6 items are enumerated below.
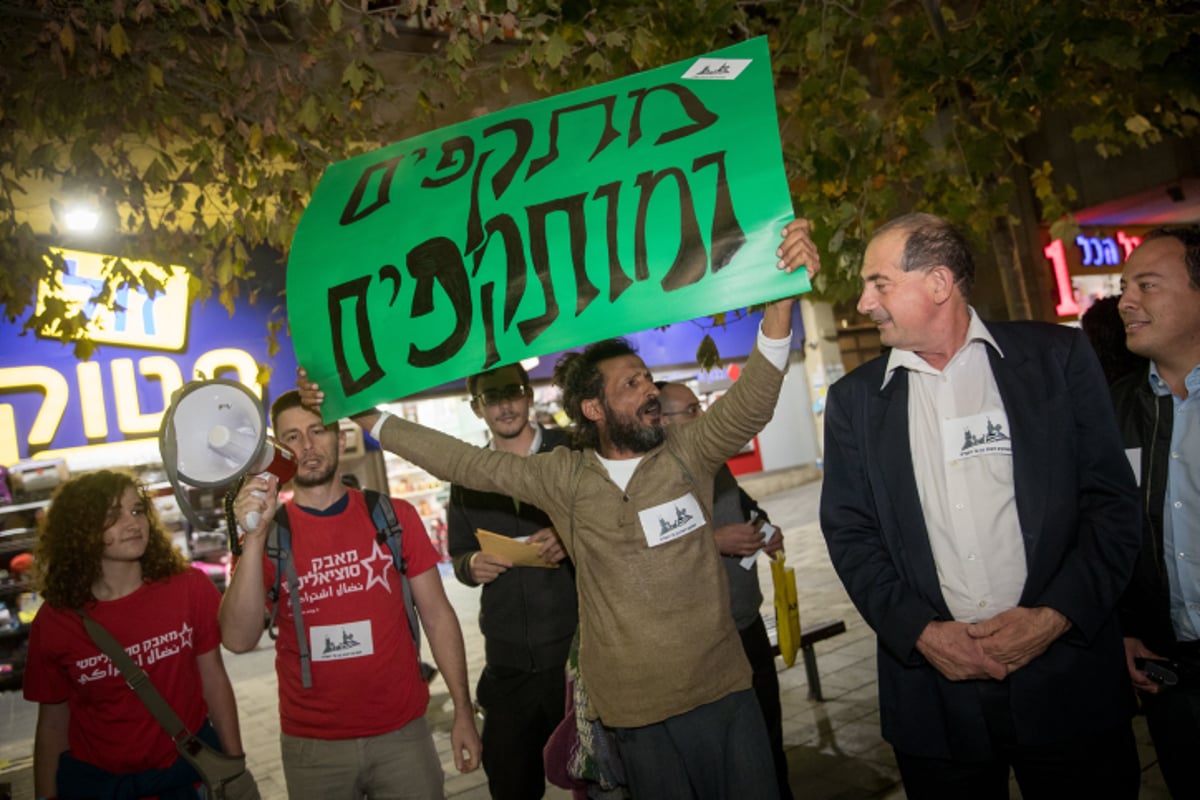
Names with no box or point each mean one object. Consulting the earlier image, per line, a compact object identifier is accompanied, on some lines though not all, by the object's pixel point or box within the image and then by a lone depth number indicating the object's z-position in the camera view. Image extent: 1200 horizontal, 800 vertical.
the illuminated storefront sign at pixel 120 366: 8.88
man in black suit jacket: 2.09
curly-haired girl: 2.89
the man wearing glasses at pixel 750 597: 3.40
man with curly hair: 2.47
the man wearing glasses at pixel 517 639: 3.48
